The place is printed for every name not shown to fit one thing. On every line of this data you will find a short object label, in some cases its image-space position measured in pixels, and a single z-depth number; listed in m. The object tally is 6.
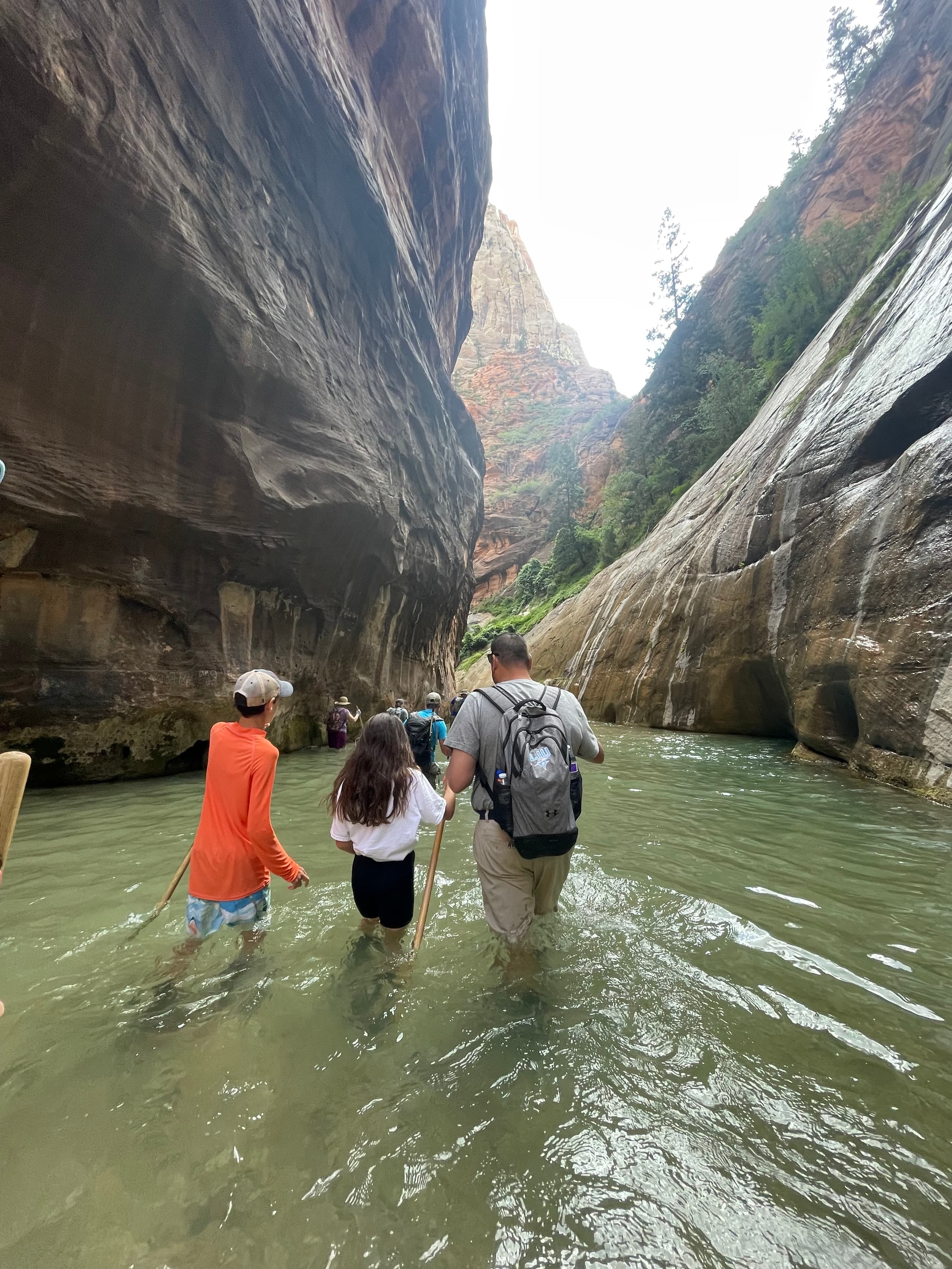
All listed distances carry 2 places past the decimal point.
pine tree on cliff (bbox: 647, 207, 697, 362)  37.62
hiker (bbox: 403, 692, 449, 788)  7.68
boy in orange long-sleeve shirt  2.81
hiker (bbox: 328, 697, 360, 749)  12.20
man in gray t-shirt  2.88
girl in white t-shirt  3.11
